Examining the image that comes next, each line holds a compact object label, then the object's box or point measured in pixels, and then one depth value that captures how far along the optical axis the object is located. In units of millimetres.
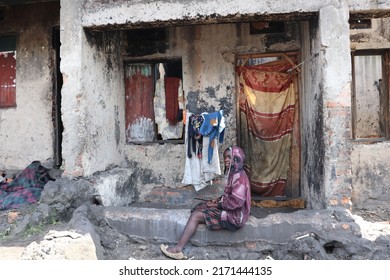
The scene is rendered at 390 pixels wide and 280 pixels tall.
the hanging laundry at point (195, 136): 7152
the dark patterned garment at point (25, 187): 6754
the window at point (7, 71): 8523
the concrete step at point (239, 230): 5281
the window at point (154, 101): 8039
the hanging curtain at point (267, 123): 7824
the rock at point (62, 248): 4535
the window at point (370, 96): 7691
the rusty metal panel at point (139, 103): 8172
